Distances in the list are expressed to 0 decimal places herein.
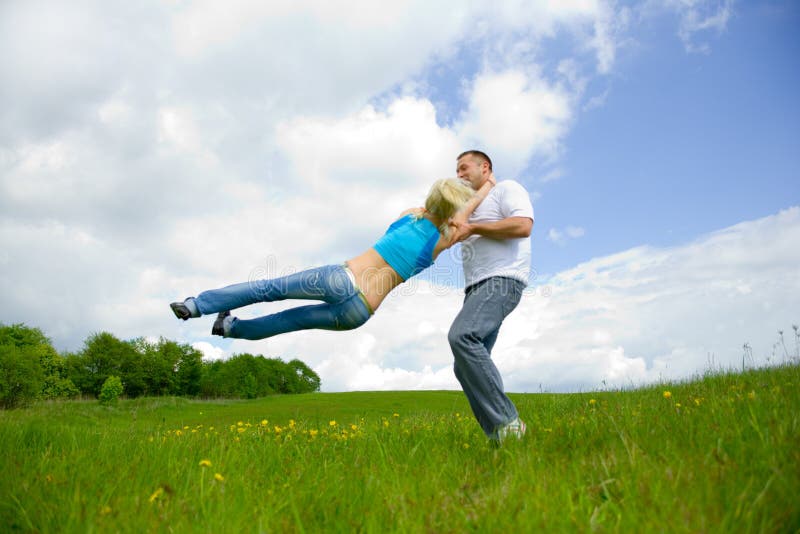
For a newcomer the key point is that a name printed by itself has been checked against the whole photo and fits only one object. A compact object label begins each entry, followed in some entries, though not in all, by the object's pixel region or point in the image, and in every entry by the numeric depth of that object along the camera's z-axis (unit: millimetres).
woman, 5805
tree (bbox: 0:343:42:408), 45231
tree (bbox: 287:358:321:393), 76812
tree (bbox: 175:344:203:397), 68062
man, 5055
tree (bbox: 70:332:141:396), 60000
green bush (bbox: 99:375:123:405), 50312
